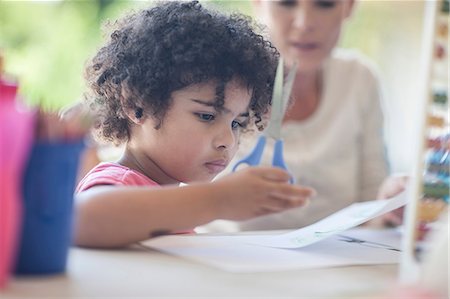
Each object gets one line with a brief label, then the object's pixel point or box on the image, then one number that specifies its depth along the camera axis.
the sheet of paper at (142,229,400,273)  1.02
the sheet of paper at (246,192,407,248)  1.15
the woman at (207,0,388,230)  1.88
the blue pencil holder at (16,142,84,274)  0.89
